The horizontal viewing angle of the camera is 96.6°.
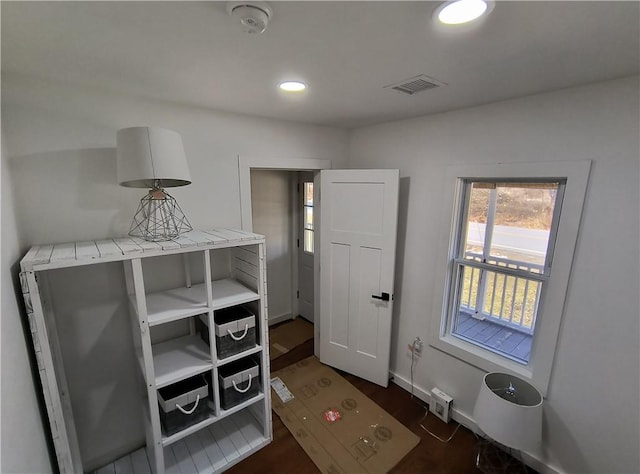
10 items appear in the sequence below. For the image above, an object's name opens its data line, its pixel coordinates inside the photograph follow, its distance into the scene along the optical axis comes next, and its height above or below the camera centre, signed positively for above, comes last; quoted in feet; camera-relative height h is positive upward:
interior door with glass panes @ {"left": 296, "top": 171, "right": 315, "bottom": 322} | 11.52 -2.41
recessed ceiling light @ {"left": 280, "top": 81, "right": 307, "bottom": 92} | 4.94 +1.77
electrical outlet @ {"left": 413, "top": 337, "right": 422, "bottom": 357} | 8.02 -4.41
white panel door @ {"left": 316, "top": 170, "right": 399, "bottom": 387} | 7.93 -2.35
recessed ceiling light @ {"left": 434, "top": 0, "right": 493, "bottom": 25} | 2.75 +1.78
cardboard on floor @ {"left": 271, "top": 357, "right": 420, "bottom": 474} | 6.32 -5.91
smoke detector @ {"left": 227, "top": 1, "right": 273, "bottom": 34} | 2.73 +1.68
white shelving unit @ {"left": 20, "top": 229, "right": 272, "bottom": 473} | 4.22 -2.80
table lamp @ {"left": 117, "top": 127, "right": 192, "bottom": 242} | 4.52 +0.39
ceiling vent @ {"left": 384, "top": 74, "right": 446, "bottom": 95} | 4.79 +1.82
